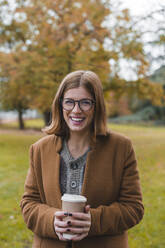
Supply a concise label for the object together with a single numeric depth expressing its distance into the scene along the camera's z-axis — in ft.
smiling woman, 5.72
